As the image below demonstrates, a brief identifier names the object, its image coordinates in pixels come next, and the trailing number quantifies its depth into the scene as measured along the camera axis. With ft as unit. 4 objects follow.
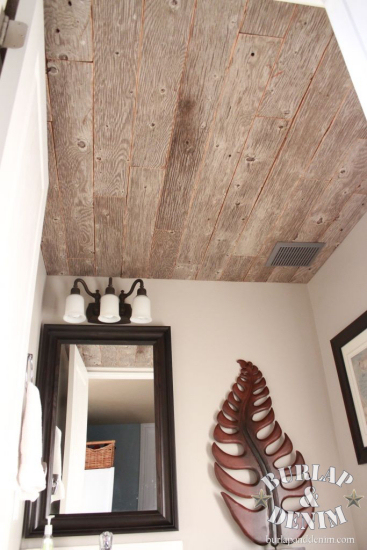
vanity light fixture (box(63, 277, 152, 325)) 7.28
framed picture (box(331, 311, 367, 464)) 6.74
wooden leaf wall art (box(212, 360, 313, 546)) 6.57
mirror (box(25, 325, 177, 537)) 6.42
